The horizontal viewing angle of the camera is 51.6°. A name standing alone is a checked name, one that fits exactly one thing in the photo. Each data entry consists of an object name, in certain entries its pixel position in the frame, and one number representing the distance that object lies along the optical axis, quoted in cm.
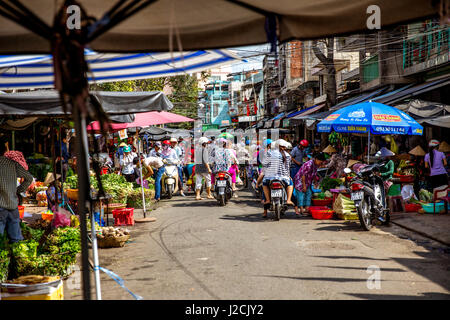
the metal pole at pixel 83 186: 302
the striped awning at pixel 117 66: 518
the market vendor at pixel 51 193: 995
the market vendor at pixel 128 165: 1825
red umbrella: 1095
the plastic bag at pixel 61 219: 729
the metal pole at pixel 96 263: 448
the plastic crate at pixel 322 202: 1238
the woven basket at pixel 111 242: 846
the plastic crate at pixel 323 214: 1142
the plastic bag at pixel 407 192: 1336
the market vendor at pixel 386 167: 1080
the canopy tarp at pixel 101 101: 629
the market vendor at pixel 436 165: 1317
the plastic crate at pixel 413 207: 1234
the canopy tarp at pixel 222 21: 339
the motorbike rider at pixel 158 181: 1586
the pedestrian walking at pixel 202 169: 1576
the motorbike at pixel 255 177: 1603
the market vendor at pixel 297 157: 1399
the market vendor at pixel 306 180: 1154
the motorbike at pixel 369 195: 962
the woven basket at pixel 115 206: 1114
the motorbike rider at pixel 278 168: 1127
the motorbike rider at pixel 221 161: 1384
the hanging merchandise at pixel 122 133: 1501
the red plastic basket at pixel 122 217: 1095
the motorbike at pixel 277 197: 1098
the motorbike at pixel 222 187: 1364
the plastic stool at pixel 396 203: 1238
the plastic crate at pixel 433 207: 1165
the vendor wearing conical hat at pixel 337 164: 1475
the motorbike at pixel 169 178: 1650
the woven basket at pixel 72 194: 1003
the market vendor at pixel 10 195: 664
